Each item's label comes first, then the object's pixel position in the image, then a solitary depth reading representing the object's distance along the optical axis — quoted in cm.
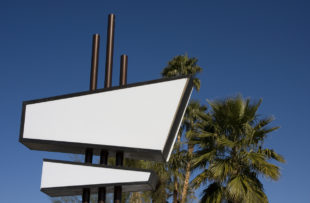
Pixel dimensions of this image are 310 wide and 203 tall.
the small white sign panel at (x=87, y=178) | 970
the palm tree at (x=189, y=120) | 2242
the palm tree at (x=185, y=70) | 2442
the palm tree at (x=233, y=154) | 1295
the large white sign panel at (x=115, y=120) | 979
